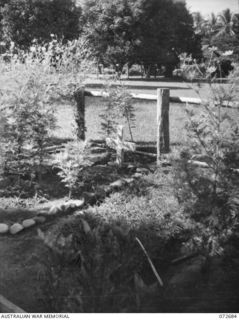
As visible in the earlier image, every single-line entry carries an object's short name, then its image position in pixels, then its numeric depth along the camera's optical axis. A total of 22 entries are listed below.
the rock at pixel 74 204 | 5.05
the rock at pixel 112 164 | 6.53
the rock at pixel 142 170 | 6.25
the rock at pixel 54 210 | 4.91
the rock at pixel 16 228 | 4.54
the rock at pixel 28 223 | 4.64
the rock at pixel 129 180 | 5.65
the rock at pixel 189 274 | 3.36
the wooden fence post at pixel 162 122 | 6.55
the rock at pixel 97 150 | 7.18
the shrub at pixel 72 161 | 5.27
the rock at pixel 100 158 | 6.68
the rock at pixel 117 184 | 5.54
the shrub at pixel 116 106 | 6.90
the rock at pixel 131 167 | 6.41
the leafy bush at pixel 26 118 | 5.68
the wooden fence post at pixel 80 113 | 7.56
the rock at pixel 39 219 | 4.75
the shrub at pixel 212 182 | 3.40
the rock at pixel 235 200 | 3.44
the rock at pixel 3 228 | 4.54
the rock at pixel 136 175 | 6.00
